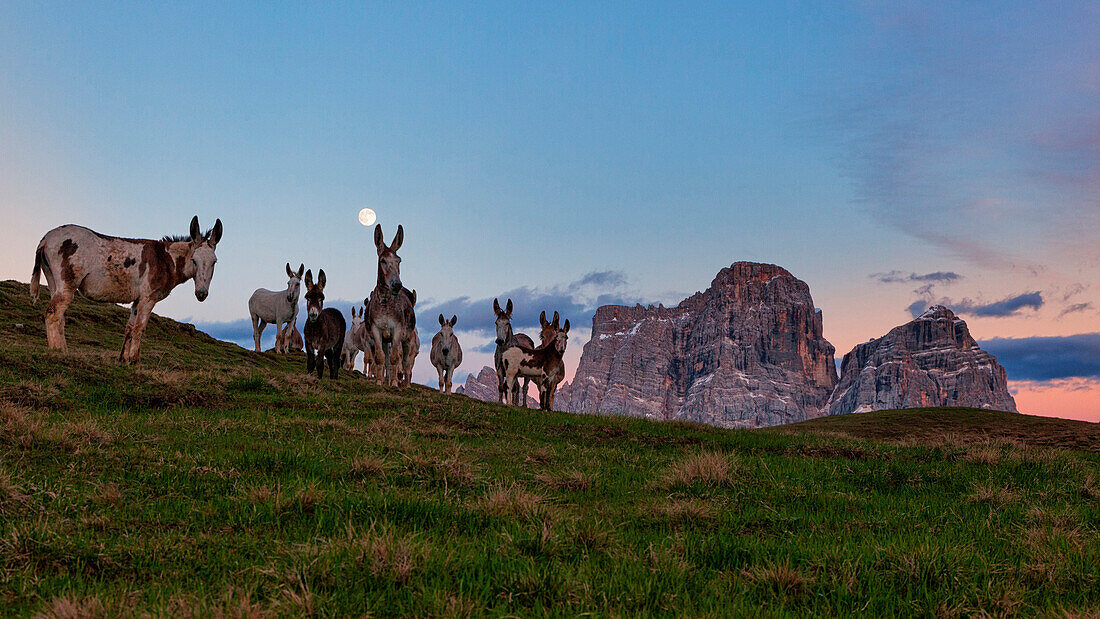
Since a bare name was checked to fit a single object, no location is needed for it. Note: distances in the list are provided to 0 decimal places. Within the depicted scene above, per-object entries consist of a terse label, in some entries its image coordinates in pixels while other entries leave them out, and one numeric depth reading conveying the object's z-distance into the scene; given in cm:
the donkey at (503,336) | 2896
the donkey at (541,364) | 2717
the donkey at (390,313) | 2181
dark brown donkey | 2320
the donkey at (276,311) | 4081
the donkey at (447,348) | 2950
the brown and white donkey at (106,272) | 1820
